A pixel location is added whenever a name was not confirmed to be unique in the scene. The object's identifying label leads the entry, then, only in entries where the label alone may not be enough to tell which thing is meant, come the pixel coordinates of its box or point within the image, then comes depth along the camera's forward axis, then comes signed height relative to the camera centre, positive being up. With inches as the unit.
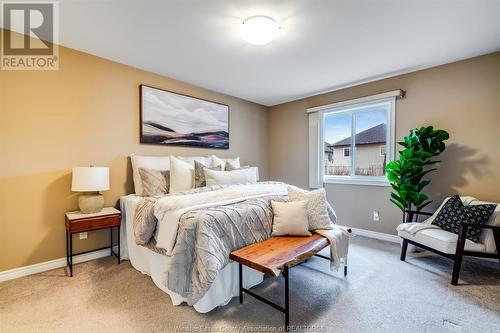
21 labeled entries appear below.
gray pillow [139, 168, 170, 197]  113.6 -9.3
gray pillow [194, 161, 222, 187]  124.1 -6.1
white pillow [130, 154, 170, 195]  116.0 -0.3
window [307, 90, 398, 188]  144.6 +17.0
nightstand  94.3 -25.0
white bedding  76.5 -14.6
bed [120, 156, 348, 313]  70.4 -23.4
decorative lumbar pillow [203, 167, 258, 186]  123.8 -7.0
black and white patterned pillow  93.4 -21.2
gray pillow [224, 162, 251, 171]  146.1 -1.9
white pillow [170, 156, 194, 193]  118.3 -6.4
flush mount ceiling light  82.2 +49.5
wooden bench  65.5 -28.5
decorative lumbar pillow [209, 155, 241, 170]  147.2 +1.2
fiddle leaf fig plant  113.2 +1.1
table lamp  96.5 -9.1
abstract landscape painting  130.5 +27.5
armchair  87.8 -30.6
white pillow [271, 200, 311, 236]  89.6 -21.6
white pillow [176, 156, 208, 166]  137.3 +3.0
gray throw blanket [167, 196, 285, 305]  68.2 -26.1
